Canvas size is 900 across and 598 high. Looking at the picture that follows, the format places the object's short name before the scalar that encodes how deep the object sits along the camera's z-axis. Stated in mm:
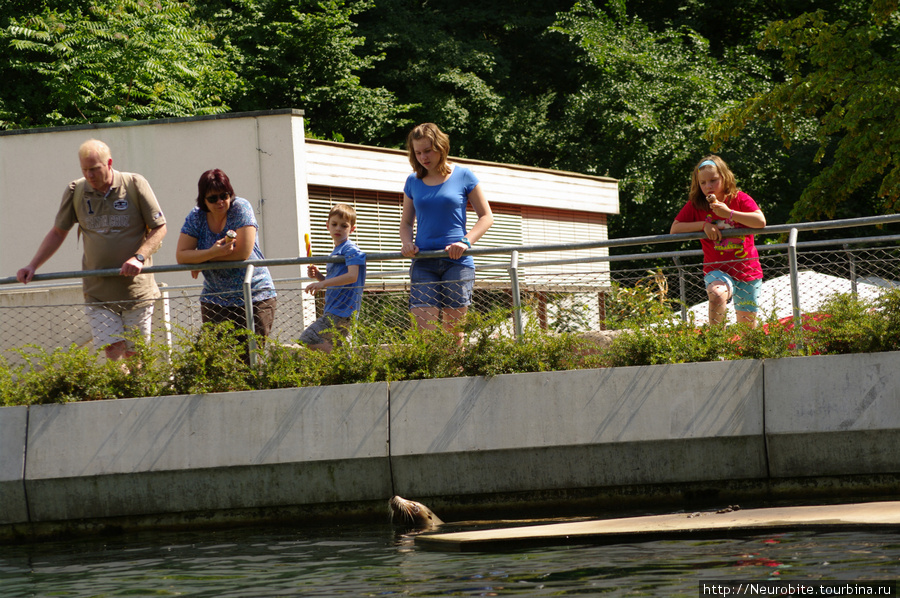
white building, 31250
